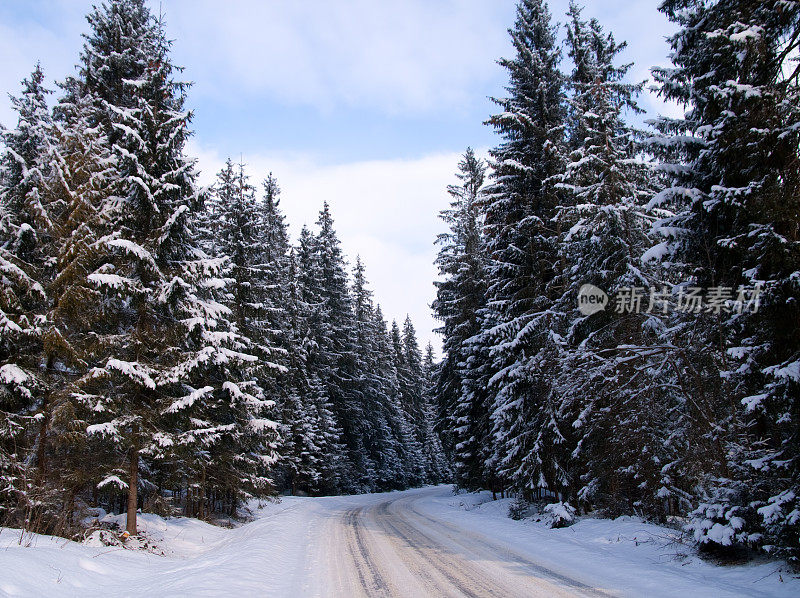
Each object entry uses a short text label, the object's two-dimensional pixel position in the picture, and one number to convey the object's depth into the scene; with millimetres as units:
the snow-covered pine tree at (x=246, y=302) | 17453
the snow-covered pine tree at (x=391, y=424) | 46000
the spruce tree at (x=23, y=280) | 11102
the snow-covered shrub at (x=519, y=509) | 17156
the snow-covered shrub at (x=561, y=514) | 13992
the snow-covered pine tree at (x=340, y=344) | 37688
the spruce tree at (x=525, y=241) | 16734
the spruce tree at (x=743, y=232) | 7598
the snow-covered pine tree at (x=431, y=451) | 63375
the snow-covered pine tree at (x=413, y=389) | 58562
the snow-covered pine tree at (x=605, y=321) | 12156
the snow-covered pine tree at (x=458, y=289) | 26344
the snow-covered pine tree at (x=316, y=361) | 32281
